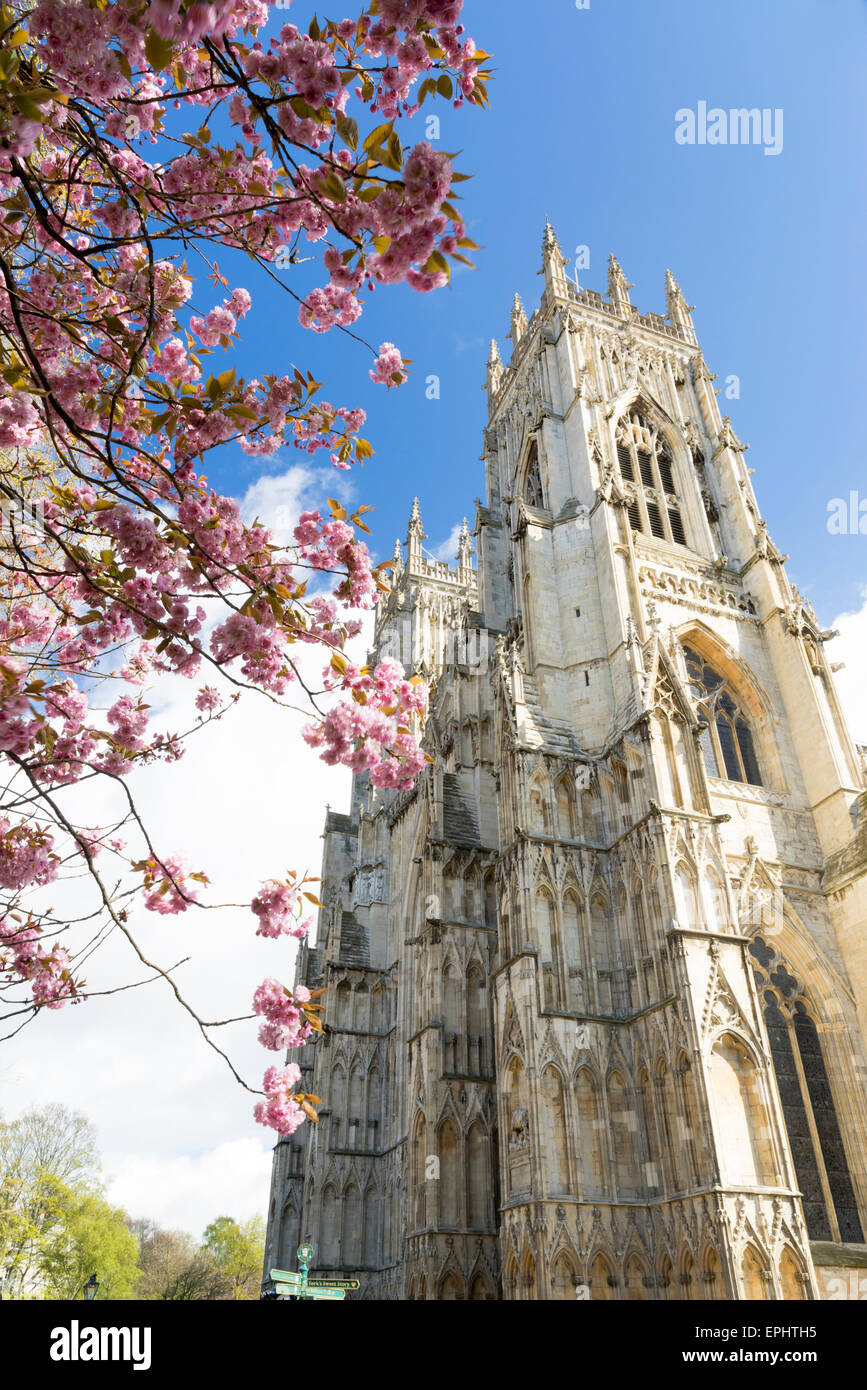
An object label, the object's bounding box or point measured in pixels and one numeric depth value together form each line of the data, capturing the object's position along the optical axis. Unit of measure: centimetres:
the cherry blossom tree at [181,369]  371
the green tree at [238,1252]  5747
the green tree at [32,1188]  3256
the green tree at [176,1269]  5234
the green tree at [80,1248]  3831
